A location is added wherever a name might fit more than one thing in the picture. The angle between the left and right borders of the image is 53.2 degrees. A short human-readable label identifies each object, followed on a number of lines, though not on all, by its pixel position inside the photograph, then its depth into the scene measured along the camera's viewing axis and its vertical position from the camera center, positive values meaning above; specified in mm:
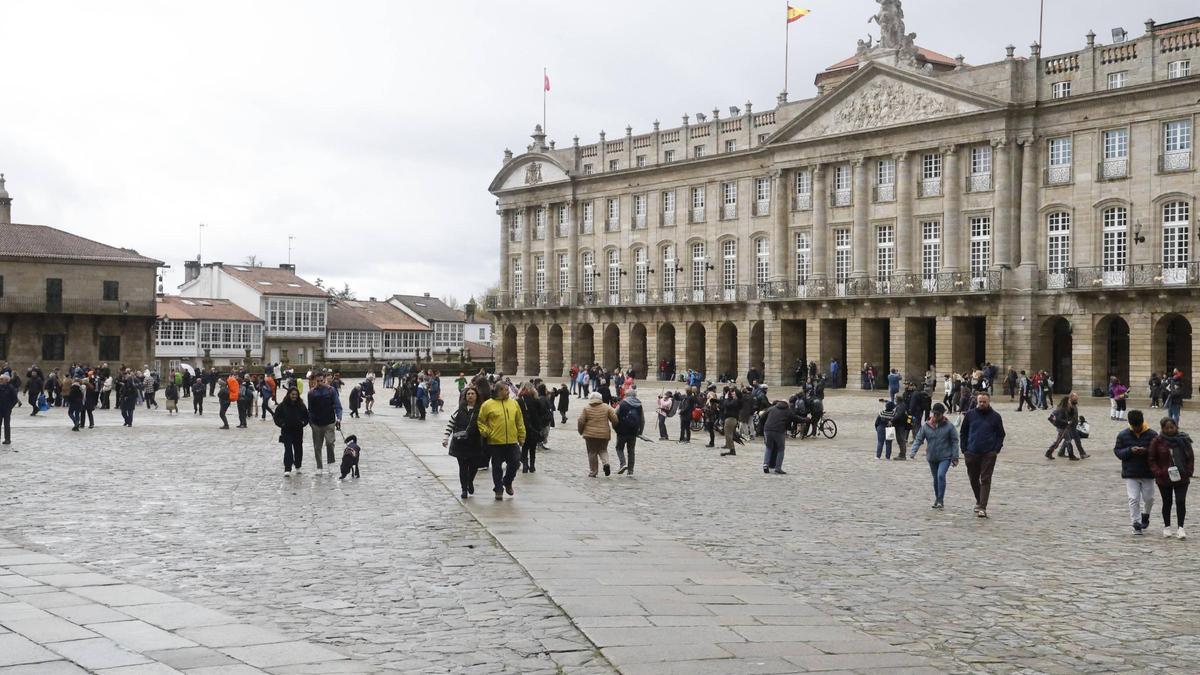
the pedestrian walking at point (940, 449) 16859 -1219
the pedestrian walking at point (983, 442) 15992 -1060
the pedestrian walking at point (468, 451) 16500 -1240
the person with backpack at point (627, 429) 21156 -1189
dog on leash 19188 -1538
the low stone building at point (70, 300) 62188 +3181
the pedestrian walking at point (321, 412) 20125 -861
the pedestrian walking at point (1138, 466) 14328 -1247
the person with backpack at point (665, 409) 31156 -1285
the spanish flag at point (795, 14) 58938 +17141
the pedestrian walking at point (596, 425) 20109 -1072
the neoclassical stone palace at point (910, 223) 48688 +6767
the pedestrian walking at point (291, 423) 19656 -1039
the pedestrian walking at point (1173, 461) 14094 -1161
